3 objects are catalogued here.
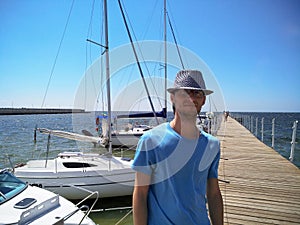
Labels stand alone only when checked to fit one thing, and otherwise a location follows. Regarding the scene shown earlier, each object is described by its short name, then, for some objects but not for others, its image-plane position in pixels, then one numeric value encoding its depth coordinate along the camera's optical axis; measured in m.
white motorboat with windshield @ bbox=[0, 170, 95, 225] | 3.48
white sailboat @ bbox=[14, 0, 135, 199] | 6.64
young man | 1.14
